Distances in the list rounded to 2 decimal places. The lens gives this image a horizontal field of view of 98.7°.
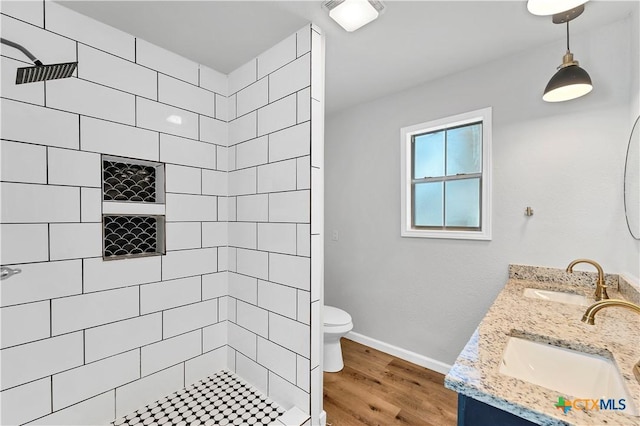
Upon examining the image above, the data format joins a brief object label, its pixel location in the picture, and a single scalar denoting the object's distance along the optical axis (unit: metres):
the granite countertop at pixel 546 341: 0.66
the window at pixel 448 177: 2.07
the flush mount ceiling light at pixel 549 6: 1.15
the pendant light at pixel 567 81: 1.37
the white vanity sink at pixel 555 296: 1.54
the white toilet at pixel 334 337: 2.16
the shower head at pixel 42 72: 0.90
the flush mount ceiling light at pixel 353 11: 1.34
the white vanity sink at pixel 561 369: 0.90
